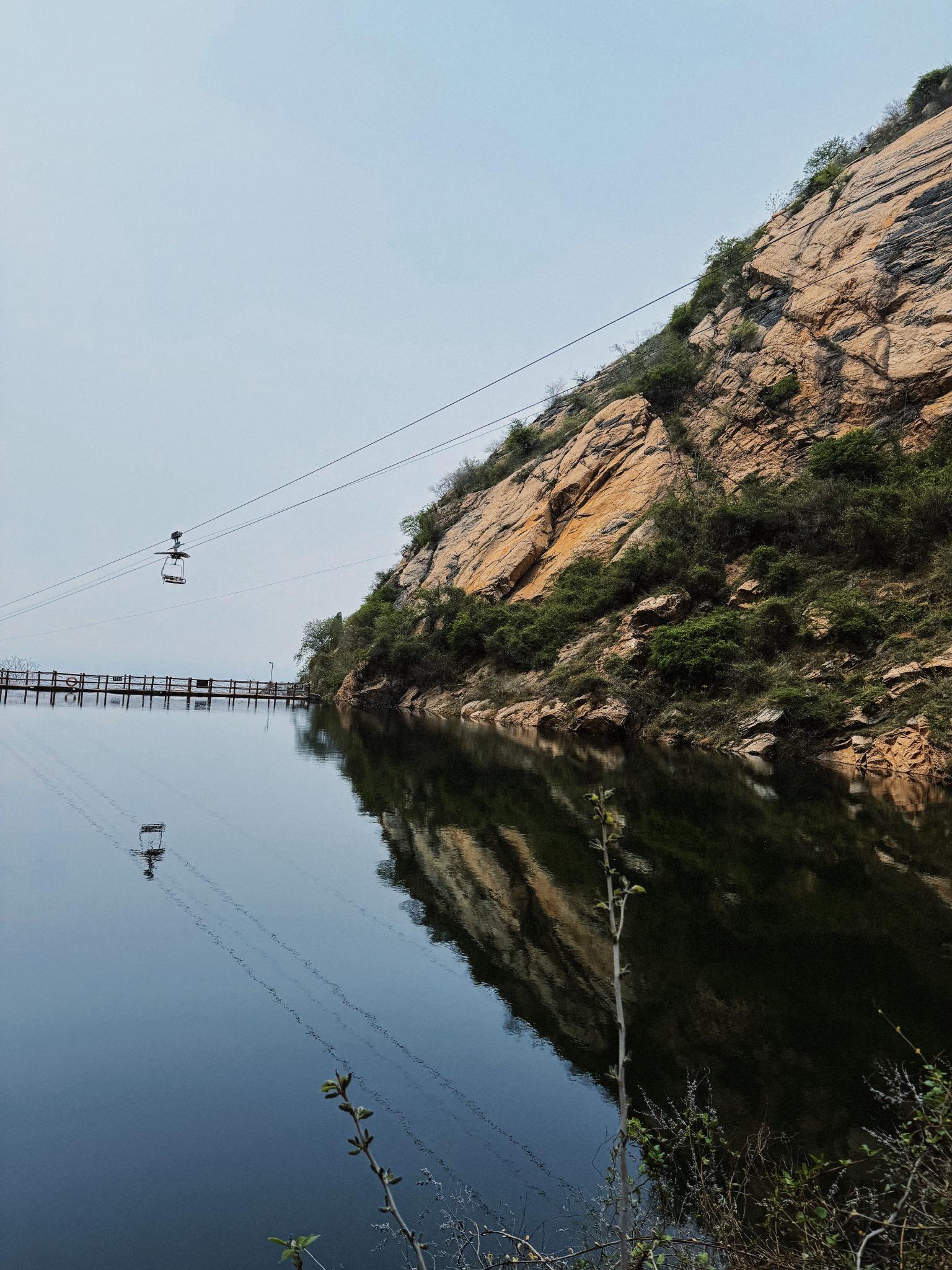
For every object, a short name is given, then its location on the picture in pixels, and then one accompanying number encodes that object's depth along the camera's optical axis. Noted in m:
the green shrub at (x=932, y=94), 39.00
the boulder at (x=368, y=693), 47.78
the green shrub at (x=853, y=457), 30.70
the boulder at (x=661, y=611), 32.19
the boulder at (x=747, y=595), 30.80
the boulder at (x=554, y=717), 32.09
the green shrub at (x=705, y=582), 32.62
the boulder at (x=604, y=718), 29.92
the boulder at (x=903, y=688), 21.01
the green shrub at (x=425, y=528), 58.44
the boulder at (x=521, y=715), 34.16
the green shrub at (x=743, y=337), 41.25
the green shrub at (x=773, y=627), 27.34
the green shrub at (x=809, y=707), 22.73
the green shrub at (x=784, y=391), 36.84
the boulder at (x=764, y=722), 24.03
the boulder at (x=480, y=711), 37.44
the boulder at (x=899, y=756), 18.95
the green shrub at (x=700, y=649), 28.20
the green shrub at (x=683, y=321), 50.09
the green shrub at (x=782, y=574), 29.70
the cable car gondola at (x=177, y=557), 25.59
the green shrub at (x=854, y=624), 24.31
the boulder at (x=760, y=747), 23.62
